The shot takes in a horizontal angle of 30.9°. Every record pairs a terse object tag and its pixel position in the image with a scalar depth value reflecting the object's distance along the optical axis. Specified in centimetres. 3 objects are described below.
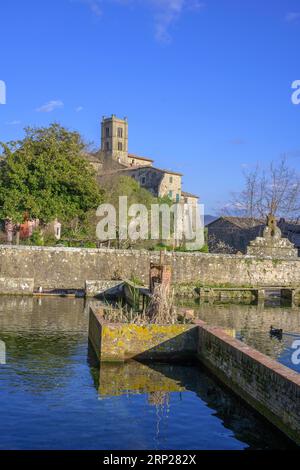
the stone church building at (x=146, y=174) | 7062
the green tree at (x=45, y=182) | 3334
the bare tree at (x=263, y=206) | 5219
